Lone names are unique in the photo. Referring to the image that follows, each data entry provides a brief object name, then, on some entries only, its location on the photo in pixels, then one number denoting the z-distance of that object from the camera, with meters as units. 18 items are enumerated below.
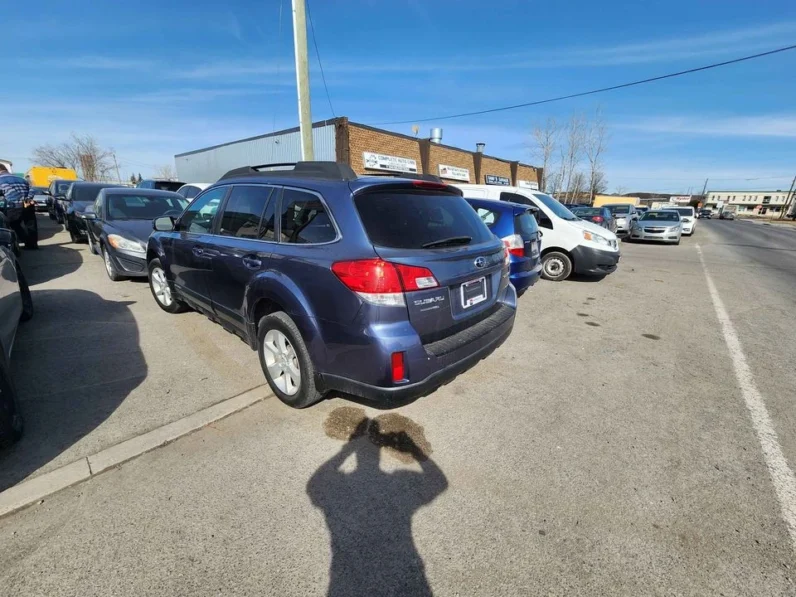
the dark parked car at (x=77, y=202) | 9.93
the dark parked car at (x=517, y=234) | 5.53
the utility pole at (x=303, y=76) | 9.12
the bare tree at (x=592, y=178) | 50.53
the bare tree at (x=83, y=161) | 53.53
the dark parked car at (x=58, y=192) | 13.65
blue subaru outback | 2.31
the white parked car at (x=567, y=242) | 7.30
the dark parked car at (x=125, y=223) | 6.11
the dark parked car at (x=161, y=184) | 14.34
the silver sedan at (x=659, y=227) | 16.44
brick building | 18.72
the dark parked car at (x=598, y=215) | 14.81
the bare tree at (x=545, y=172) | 42.69
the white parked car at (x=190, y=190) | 12.87
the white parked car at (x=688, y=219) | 21.64
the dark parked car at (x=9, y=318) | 2.28
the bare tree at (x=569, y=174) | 45.25
